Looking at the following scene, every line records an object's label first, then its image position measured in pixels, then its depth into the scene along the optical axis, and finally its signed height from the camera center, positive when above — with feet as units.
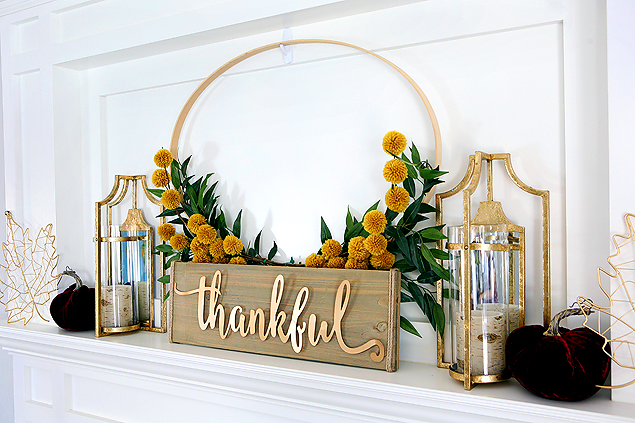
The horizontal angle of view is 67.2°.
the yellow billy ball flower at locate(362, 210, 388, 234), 3.10 -0.13
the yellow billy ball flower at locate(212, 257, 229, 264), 3.91 -0.46
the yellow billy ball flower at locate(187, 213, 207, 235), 3.89 -0.15
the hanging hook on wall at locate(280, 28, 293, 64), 3.90 +1.27
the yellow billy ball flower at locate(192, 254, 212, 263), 3.94 -0.44
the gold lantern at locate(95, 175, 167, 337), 4.29 -0.65
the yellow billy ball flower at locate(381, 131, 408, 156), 3.18 +0.40
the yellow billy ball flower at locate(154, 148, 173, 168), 4.02 +0.40
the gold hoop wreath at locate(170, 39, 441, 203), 3.33 +0.94
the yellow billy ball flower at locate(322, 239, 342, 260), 3.45 -0.33
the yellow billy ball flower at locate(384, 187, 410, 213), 3.07 +0.02
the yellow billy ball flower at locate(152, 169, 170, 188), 3.97 +0.23
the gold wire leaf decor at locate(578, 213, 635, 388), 2.63 -0.56
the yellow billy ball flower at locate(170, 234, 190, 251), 3.96 -0.31
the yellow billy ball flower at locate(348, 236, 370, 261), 3.28 -0.32
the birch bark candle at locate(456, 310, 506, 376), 2.88 -0.85
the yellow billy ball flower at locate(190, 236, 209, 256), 3.91 -0.35
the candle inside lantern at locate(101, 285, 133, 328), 4.30 -0.90
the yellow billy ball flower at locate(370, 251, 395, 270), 3.29 -0.40
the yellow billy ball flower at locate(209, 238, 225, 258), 3.83 -0.35
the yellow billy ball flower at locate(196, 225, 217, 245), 3.84 -0.23
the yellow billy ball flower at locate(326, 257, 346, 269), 3.46 -0.43
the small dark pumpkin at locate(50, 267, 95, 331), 4.40 -0.95
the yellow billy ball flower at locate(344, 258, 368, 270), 3.36 -0.43
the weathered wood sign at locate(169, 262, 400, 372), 3.20 -0.79
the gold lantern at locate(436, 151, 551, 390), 2.86 -0.50
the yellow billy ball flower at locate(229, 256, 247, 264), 3.83 -0.45
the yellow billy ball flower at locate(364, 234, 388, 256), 3.16 -0.27
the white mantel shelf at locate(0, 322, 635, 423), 2.75 -1.31
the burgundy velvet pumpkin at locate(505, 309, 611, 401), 2.55 -0.89
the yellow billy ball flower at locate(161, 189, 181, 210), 3.93 +0.05
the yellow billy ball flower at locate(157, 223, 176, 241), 4.00 -0.22
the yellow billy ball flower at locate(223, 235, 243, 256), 3.79 -0.33
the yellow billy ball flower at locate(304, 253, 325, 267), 3.54 -0.43
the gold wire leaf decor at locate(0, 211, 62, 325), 4.82 -0.67
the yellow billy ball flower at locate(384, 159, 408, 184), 3.09 +0.20
